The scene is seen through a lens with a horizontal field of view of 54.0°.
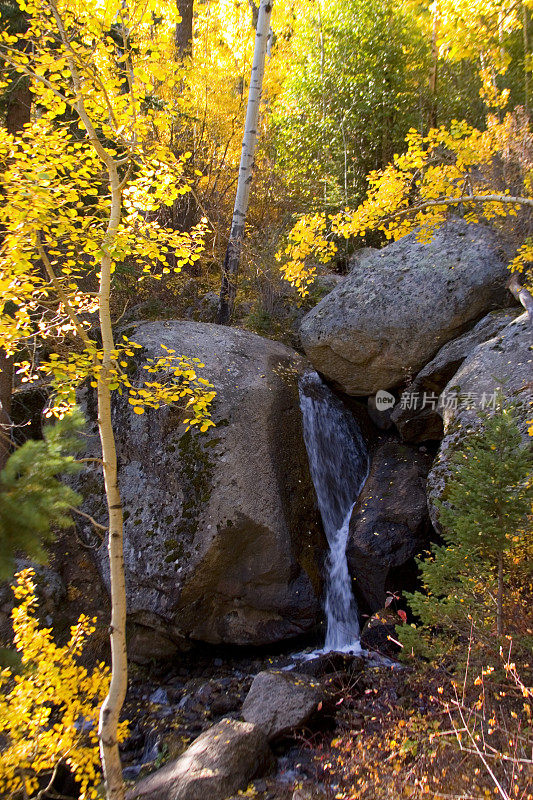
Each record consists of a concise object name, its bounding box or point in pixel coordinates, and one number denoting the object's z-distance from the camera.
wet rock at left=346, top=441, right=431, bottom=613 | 6.30
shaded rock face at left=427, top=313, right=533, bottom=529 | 5.80
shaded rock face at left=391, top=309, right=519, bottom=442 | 6.96
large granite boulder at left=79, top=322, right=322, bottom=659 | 5.95
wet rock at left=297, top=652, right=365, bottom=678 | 5.35
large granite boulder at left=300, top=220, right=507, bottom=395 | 7.37
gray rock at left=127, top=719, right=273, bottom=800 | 3.81
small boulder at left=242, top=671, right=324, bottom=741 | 4.48
